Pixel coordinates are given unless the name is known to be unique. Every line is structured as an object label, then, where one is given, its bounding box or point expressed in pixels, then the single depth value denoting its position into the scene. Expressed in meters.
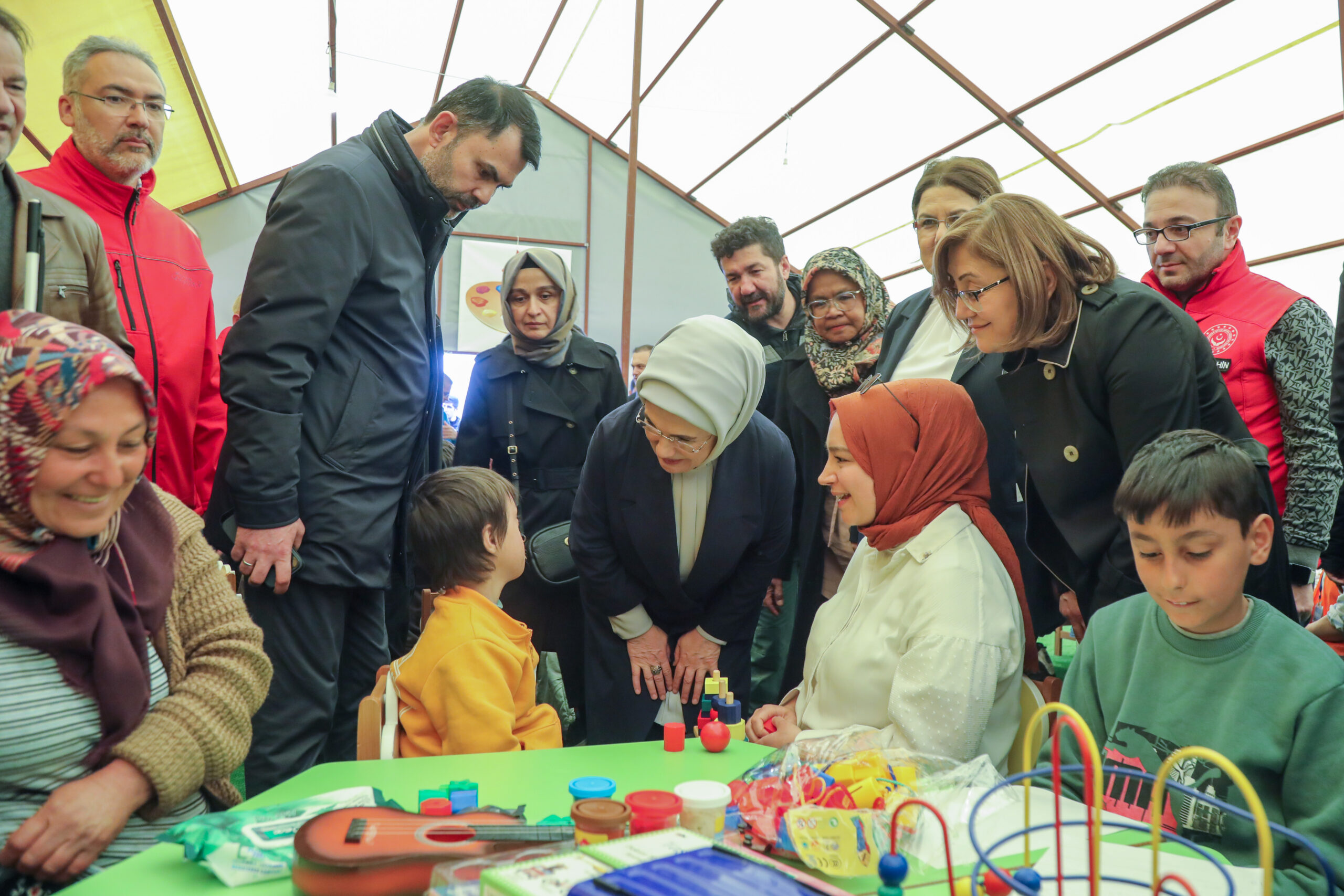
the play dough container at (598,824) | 0.92
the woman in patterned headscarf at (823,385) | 2.59
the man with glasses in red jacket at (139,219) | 2.29
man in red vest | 2.35
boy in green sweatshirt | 1.14
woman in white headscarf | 2.19
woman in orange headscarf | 1.45
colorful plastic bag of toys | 0.95
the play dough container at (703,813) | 1.05
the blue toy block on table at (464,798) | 1.11
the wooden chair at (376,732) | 1.67
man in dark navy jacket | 1.83
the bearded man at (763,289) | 3.19
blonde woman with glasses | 1.64
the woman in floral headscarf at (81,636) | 1.13
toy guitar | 0.89
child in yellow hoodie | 1.68
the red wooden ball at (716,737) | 1.48
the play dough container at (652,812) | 1.01
